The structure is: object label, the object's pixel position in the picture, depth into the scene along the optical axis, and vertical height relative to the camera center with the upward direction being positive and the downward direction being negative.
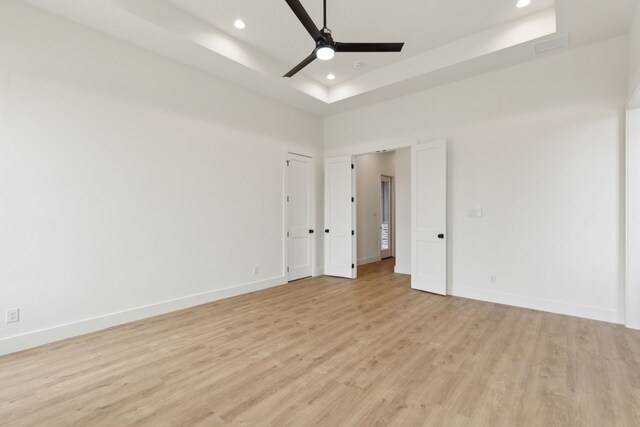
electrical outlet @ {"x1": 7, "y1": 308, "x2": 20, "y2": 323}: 2.82 -1.01
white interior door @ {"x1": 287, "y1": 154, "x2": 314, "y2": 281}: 5.69 -0.16
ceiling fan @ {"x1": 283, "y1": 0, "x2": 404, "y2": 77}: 2.65 +1.53
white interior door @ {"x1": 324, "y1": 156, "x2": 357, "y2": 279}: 5.91 -0.20
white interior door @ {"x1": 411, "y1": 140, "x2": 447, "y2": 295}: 4.70 -0.16
